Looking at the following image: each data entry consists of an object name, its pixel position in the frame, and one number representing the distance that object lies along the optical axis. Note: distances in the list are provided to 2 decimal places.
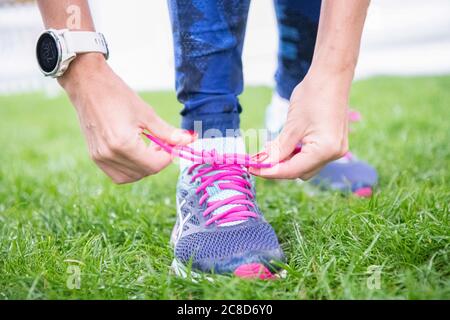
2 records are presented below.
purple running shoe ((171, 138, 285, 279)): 0.96
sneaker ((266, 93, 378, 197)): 1.55
